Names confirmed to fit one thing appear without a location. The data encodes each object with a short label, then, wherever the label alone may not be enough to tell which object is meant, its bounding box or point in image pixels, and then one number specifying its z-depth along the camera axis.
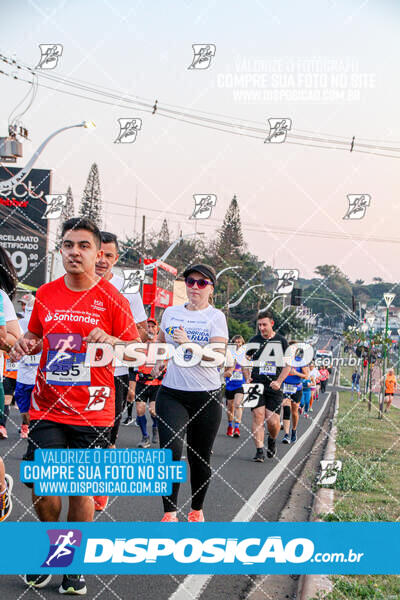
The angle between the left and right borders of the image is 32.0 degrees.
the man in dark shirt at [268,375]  8.83
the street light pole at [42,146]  6.14
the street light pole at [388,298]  8.30
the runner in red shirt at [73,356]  3.96
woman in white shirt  5.05
